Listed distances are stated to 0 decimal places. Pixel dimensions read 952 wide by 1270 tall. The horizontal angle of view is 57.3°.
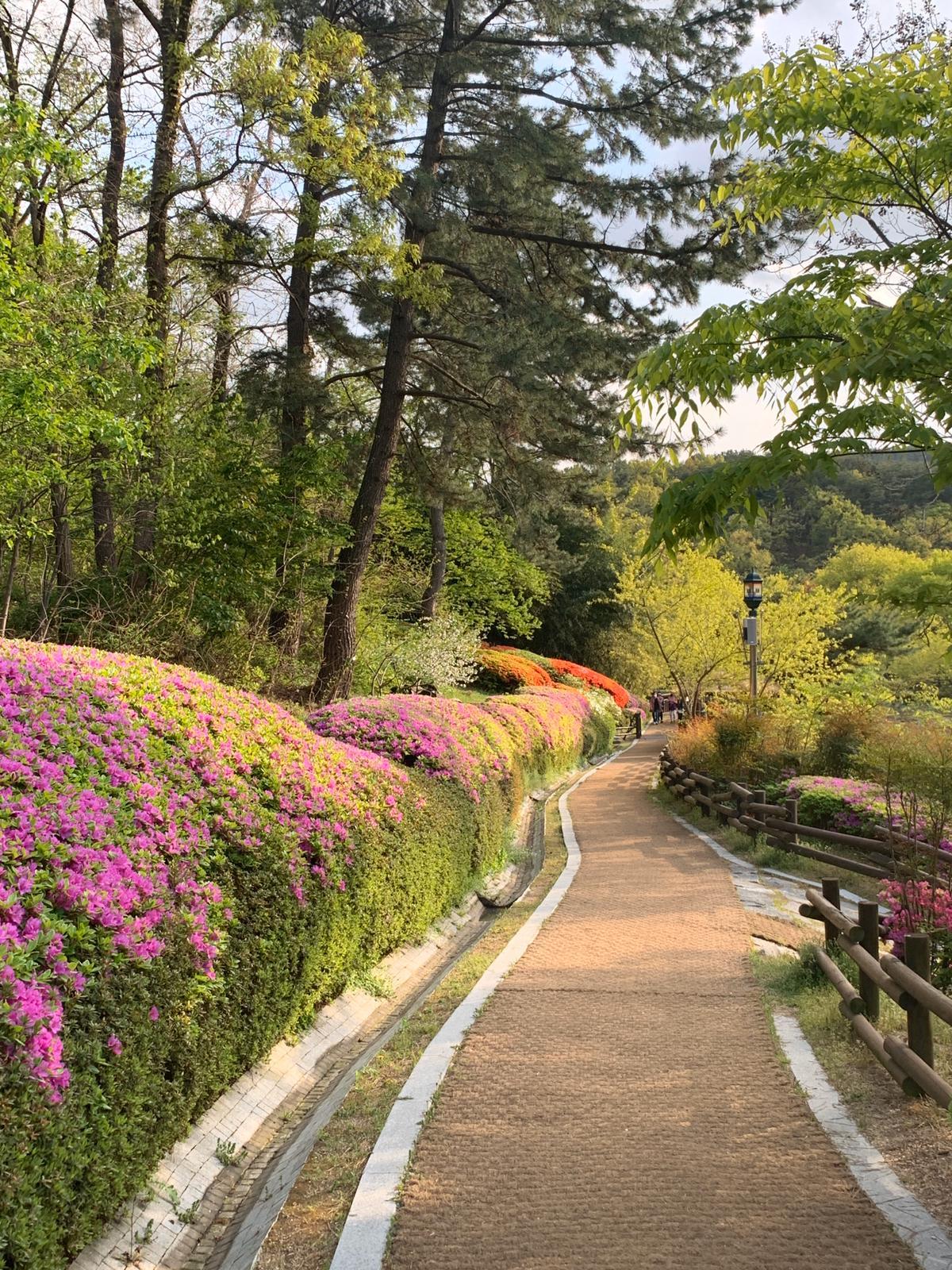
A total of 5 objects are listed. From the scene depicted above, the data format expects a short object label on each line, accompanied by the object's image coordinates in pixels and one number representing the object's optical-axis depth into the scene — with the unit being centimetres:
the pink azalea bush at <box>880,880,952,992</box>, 550
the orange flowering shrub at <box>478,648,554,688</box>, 2655
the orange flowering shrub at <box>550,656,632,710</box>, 3325
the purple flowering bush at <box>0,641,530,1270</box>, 279
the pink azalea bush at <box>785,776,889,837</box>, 1155
